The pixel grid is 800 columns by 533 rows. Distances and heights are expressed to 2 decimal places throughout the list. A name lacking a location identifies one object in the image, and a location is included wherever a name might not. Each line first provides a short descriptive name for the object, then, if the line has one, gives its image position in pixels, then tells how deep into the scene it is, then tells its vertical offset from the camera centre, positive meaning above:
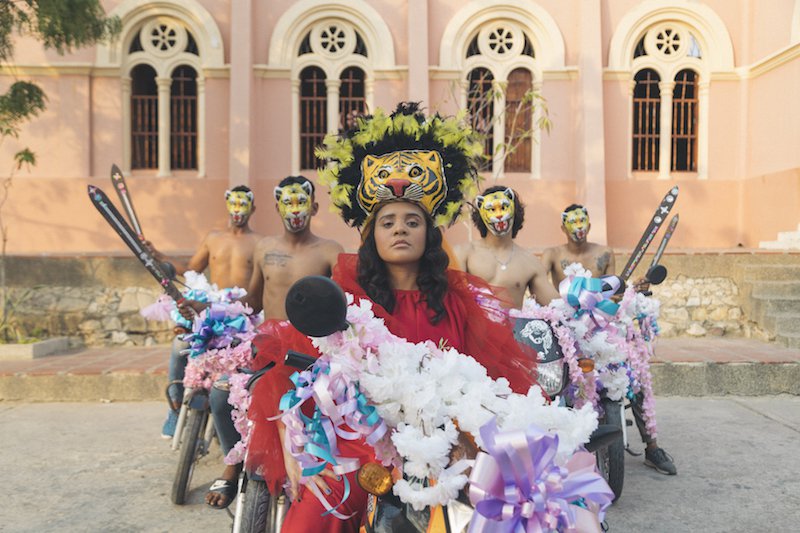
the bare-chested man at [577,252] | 6.25 +0.03
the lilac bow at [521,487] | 1.65 -0.56
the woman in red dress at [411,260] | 2.62 -0.02
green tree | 8.33 +2.75
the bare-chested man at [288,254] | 5.26 +0.00
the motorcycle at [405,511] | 1.80 -0.71
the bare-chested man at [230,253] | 5.67 +0.01
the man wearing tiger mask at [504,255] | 5.37 +0.00
